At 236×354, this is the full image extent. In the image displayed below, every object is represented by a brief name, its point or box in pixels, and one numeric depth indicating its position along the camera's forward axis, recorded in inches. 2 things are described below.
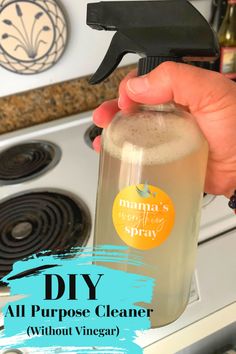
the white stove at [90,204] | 21.4
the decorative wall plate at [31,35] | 31.7
